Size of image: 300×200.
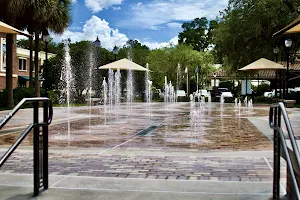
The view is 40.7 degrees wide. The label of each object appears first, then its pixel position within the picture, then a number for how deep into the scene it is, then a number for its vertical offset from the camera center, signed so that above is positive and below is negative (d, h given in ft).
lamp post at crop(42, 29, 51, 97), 79.83 +11.02
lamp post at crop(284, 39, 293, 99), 73.14 +9.10
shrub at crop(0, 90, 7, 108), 83.15 -1.29
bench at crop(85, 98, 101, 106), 104.28 -2.40
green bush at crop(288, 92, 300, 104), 107.34 -0.79
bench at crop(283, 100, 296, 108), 84.58 -2.09
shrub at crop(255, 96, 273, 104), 121.04 -2.07
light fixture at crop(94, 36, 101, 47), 85.15 +10.71
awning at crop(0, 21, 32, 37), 34.84 +5.78
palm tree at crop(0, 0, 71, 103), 77.41 +16.04
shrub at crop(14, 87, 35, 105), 87.66 -0.05
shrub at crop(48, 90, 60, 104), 106.87 -0.85
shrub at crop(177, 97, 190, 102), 136.92 -2.05
